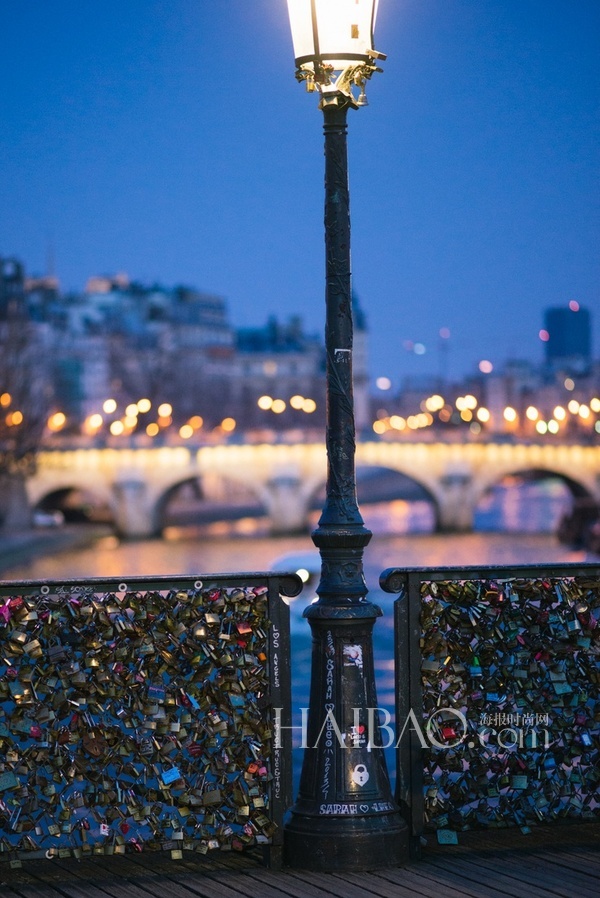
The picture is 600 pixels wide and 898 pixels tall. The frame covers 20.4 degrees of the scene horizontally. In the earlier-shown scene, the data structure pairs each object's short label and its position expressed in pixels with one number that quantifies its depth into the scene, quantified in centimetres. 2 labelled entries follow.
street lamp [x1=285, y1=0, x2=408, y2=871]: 603
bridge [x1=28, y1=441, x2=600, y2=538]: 7269
